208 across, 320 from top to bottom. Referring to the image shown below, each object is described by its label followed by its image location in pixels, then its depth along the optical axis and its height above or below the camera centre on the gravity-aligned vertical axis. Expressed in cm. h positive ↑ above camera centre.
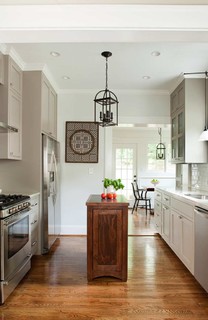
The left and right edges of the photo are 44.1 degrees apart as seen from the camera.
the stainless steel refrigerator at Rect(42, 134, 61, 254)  369 -42
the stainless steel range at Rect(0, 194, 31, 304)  237 -78
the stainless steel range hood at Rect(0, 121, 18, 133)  285 +44
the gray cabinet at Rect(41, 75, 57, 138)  385 +93
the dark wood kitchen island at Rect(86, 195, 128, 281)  284 -82
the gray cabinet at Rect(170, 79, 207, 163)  395 +70
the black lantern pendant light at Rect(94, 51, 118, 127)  310 +60
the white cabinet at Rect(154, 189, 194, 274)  288 -80
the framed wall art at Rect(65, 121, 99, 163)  485 +44
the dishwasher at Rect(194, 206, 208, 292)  244 -81
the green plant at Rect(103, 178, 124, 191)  313 -23
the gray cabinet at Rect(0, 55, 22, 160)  318 +75
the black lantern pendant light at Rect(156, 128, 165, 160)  813 +50
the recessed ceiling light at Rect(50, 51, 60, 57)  326 +144
